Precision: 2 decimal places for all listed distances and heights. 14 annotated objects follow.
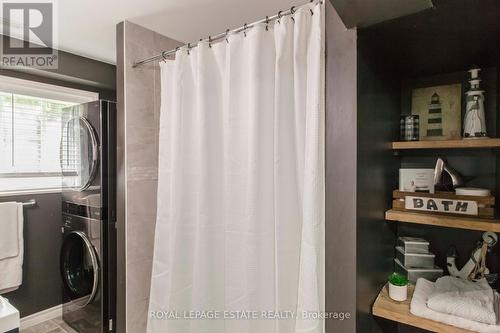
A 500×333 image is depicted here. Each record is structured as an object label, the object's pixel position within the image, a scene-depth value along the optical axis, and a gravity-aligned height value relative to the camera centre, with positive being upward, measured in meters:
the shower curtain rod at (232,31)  1.09 +0.62
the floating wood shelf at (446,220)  1.01 -0.22
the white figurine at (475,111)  1.17 +0.23
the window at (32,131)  2.19 +0.32
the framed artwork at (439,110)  1.34 +0.28
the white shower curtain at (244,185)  1.02 -0.09
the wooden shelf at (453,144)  1.04 +0.09
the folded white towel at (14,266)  2.02 -0.74
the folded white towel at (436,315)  0.95 -0.56
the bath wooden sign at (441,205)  1.12 -0.17
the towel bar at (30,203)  2.22 -0.29
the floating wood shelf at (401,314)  0.98 -0.58
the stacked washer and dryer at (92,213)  1.94 -0.34
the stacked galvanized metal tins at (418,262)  1.32 -0.48
